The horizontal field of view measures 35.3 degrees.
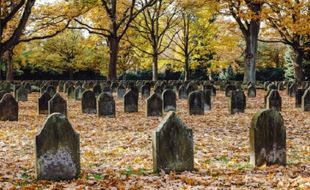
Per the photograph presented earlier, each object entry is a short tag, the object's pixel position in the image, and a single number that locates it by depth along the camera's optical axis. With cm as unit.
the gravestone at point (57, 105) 1388
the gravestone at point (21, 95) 2161
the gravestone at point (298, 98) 1731
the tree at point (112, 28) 2958
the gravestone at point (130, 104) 1598
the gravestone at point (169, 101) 1574
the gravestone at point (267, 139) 731
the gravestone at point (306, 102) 1589
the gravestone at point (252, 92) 2300
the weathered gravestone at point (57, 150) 655
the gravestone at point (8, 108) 1361
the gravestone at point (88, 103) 1570
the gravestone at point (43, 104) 1531
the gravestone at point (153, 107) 1462
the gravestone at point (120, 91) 2280
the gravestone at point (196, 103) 1488
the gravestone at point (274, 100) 1562
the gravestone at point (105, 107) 1465
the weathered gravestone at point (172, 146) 692
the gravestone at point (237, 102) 1542
